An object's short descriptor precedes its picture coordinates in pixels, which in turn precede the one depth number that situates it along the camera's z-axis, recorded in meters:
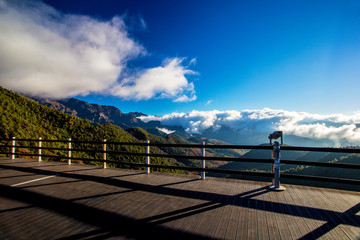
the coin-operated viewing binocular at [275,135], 5.60
